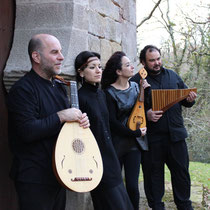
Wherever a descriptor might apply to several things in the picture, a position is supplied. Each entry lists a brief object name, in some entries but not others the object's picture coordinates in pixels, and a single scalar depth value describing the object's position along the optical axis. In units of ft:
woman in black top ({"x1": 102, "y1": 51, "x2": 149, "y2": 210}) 12.37
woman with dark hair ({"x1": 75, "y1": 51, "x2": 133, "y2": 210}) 10.20
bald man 8.38
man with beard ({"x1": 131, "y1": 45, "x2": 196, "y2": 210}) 13.80
